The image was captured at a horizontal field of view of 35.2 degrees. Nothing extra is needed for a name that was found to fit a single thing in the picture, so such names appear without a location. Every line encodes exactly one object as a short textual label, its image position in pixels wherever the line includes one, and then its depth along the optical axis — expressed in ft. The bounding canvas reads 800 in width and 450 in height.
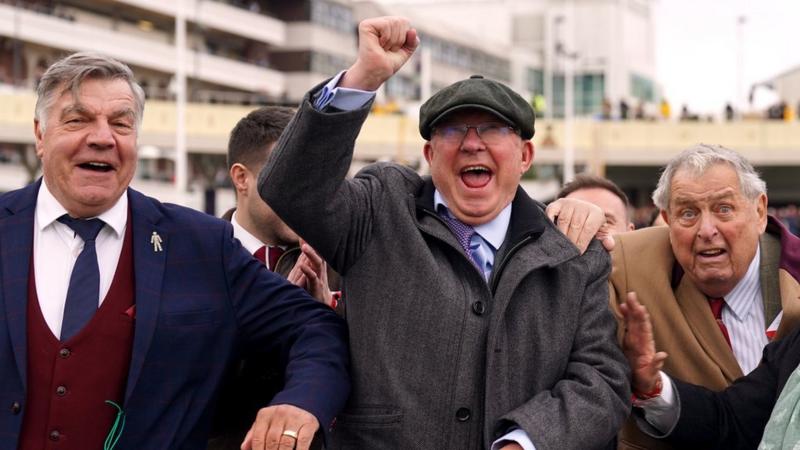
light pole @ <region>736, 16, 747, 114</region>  273.95
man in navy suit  13.15
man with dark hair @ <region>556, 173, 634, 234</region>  24.45
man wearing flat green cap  13.44
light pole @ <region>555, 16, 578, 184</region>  160.45
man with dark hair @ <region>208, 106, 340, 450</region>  15.69
